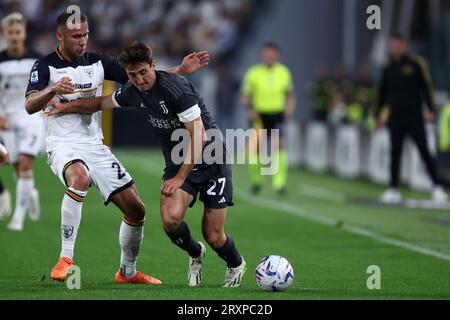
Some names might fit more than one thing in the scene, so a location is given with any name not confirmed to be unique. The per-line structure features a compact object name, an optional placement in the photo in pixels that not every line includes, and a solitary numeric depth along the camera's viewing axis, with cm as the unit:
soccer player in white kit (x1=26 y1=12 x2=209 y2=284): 929
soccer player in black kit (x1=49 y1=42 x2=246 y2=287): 866
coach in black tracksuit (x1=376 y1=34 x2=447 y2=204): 1697
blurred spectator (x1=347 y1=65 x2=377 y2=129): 2498
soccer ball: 884
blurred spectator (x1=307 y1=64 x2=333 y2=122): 2641
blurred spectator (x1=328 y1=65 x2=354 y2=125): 2548
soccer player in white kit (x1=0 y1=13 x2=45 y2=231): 1331
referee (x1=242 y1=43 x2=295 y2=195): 1897
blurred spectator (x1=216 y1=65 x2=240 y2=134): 3117
